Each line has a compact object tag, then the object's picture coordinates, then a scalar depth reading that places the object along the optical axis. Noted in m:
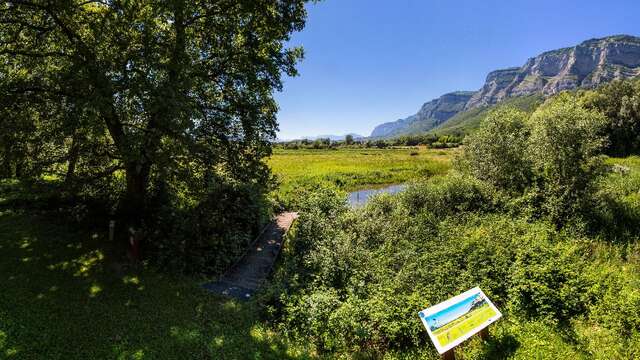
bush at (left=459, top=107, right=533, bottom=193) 24.36
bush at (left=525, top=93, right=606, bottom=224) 20.98
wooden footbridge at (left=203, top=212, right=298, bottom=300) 14.53
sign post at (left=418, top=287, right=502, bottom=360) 9.01
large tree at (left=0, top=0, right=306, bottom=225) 14.15
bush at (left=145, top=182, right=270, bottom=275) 16.11
